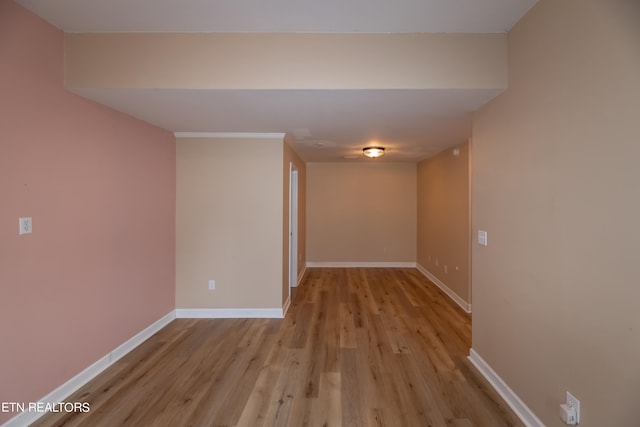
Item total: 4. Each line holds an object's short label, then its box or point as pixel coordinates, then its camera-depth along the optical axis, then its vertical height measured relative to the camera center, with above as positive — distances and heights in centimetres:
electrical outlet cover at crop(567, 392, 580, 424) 151 -99
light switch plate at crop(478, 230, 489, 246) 243 -20
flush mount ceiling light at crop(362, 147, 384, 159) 447 +98
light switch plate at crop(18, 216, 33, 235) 187 -7
